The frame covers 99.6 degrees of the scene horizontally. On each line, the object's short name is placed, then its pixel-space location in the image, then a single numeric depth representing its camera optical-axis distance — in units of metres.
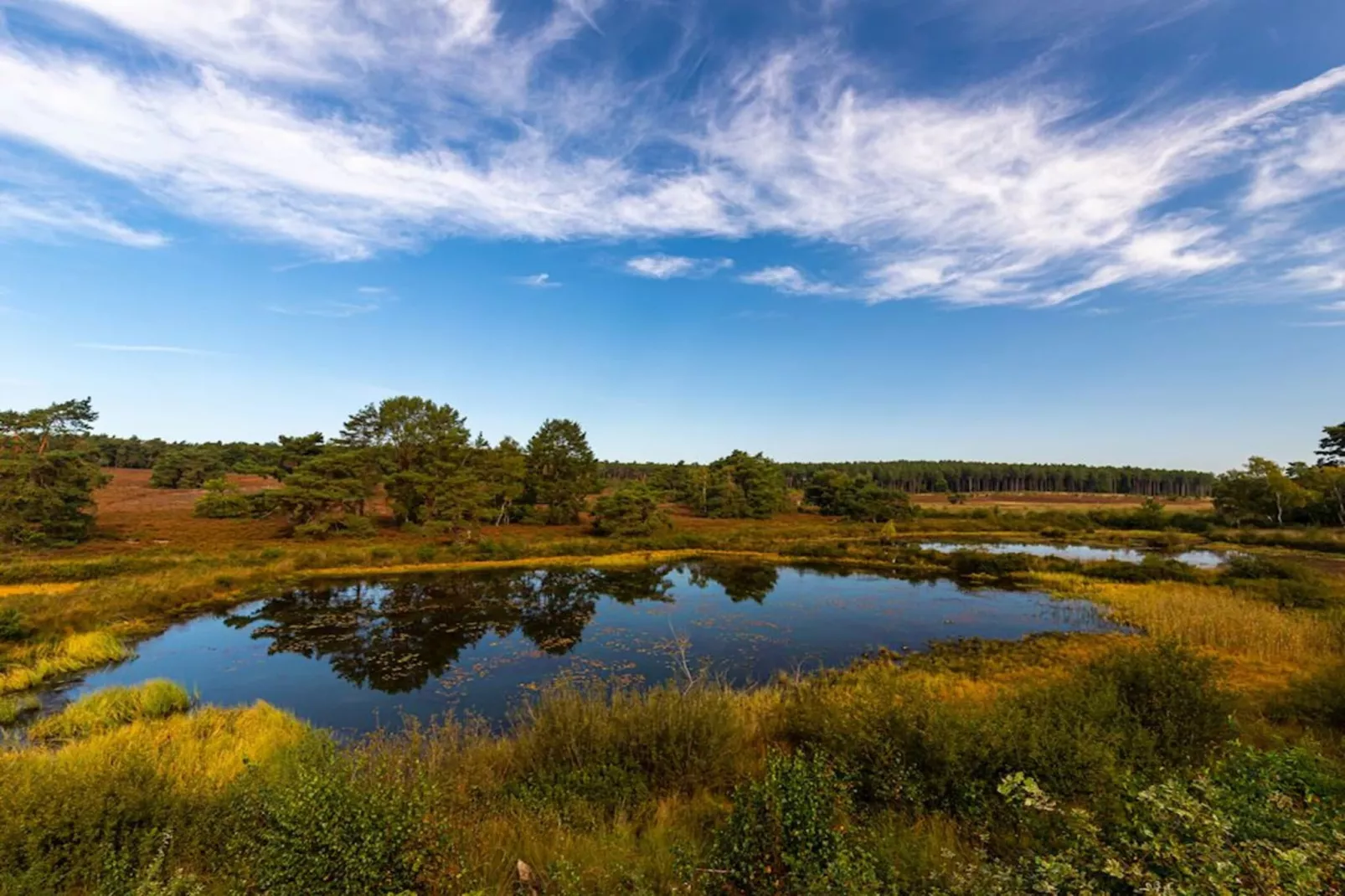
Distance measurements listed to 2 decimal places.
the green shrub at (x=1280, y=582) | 21.98
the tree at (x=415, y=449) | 46.00
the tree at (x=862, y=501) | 66.94
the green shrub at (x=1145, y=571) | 28.77
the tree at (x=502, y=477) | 49.44
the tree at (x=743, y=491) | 71.00
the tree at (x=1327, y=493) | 48.66
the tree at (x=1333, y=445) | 65.50
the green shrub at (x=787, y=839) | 4.53
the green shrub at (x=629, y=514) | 47.84
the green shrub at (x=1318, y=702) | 10.37
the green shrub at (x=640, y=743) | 8.25
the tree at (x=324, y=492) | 40.00
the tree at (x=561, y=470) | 55.34
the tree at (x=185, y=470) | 69.06
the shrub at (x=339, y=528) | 40.12
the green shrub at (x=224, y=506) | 43.91
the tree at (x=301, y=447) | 50.53
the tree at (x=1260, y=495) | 50.69
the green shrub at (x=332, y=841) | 4.38
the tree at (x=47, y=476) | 31.56
